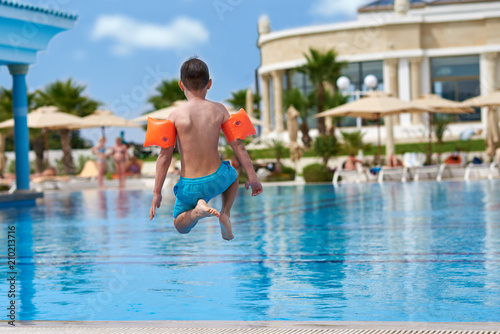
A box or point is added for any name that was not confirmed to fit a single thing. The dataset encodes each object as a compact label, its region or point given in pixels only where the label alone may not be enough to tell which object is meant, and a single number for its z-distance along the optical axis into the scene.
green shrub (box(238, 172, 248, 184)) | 26.15
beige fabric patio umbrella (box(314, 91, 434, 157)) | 25.38
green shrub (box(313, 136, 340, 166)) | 26.33
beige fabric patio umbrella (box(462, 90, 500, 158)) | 28.12
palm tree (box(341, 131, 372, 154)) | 32.62
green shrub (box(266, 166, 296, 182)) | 26.70
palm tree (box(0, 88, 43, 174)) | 35.72
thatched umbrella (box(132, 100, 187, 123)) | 26.71
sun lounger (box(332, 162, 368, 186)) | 24.47
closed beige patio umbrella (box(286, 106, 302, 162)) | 29.62
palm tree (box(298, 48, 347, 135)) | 40.43
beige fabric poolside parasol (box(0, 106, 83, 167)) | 26.85
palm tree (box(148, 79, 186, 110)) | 50.66
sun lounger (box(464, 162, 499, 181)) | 23.64
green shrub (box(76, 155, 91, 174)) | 35.08
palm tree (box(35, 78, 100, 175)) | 38.44
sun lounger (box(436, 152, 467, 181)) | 24.73
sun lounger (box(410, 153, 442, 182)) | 24.17
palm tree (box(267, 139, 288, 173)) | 27.53
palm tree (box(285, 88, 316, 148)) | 41.75
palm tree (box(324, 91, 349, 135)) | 38.41
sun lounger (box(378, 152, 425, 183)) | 24.00
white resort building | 47.56
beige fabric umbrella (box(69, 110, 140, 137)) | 27.73
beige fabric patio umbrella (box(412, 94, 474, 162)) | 26.66
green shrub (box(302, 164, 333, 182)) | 24.98
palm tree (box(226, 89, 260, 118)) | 58.26
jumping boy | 4.96
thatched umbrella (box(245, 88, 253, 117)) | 49.19
